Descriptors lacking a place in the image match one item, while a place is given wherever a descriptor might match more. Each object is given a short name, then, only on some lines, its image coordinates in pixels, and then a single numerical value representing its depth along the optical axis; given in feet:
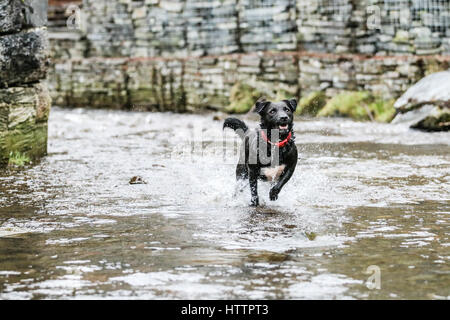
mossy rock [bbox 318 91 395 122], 52.85
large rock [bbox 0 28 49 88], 32.24
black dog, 24.72
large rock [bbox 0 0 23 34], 31.78
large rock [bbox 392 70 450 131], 45.27
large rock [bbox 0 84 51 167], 33.06
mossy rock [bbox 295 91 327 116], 57.52
